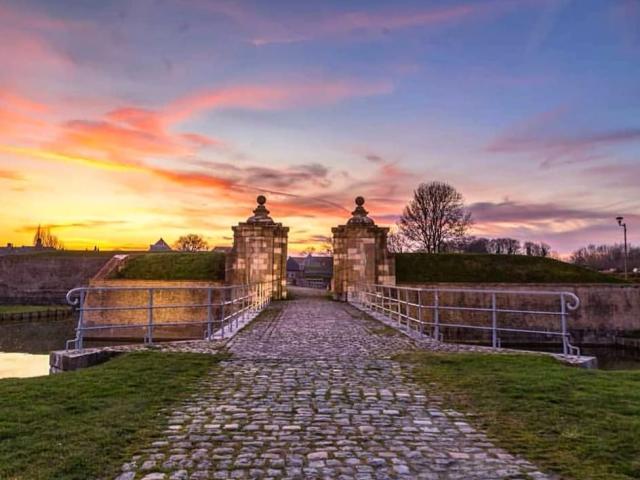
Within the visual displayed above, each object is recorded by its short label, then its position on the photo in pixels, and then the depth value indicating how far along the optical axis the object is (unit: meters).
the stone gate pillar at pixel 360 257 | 27.38
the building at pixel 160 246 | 85.19
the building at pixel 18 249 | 84.38
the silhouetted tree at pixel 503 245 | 71.95
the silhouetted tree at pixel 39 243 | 97.76
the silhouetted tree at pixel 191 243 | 97.94
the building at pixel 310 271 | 61.91
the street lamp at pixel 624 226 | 38.66
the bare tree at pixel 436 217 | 50.56
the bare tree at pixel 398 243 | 54.33
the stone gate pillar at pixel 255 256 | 27.09
